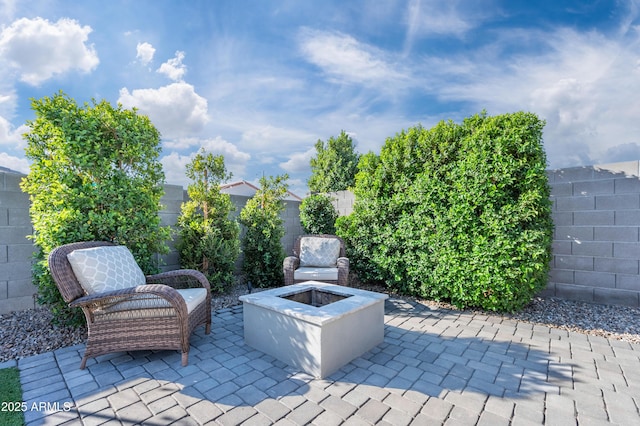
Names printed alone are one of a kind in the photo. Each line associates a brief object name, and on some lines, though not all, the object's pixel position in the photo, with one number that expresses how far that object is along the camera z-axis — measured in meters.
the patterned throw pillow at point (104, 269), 2.58
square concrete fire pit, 2.40
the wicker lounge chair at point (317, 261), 4.34
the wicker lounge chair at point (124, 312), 2.48
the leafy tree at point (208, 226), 4.71
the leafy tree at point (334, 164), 16.08
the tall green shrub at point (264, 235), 5.38
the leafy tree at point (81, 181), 3.12
